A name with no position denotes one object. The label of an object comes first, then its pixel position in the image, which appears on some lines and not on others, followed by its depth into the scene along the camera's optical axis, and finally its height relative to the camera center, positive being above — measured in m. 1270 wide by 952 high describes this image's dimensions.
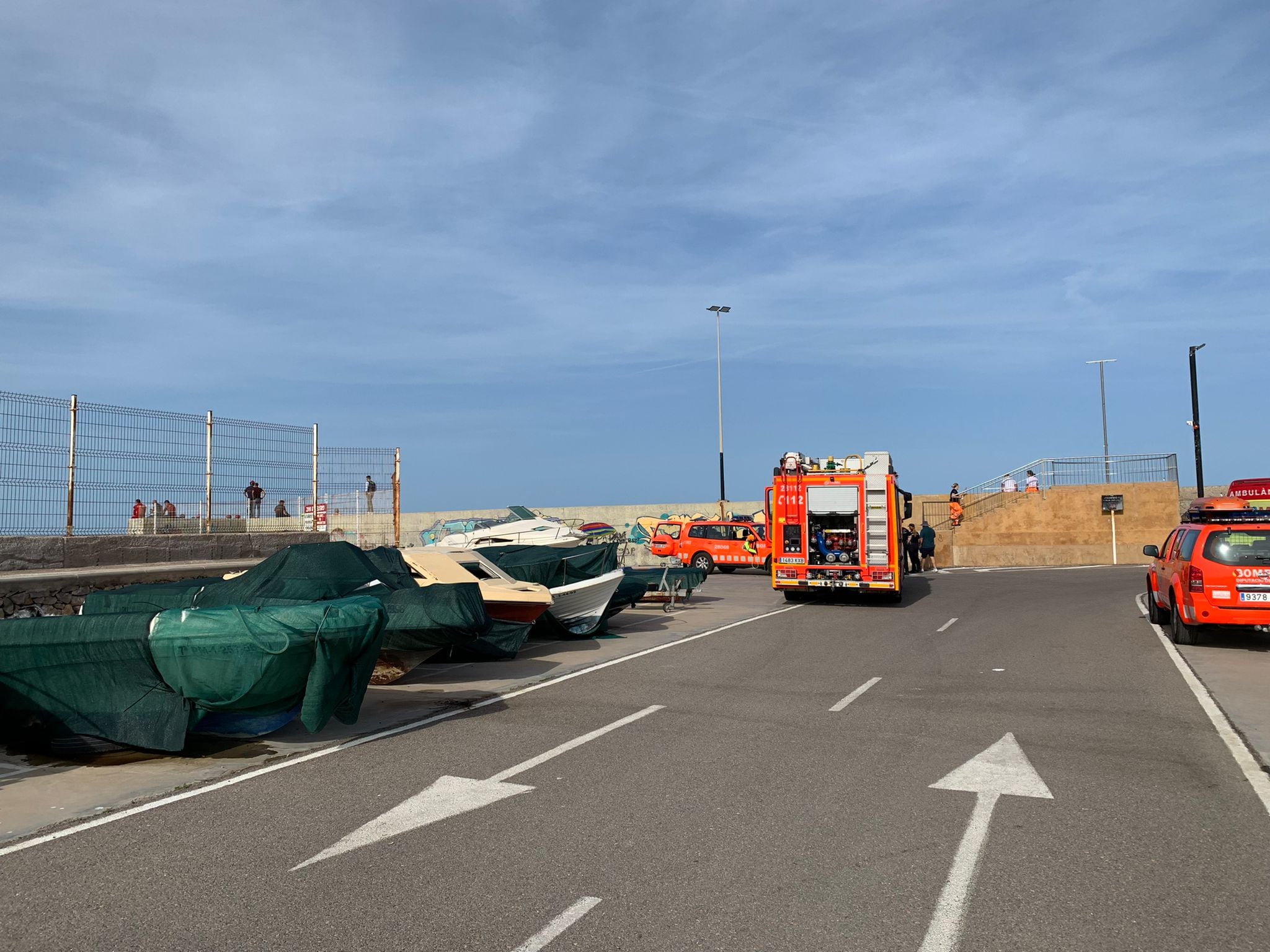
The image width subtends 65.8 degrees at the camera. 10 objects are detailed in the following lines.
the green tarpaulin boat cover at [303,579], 11.02 -0.48
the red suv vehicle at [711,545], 32.31 -0.41
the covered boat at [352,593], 10.10 -0.63
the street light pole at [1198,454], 32.94 +2.47
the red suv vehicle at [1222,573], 12.57 -0.61
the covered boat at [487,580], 12.79 -0.62
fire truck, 20.98 +0.13
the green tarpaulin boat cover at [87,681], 7.48 -1.08
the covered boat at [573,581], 14.82 -0.74
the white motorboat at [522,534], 29.08 +0.03
